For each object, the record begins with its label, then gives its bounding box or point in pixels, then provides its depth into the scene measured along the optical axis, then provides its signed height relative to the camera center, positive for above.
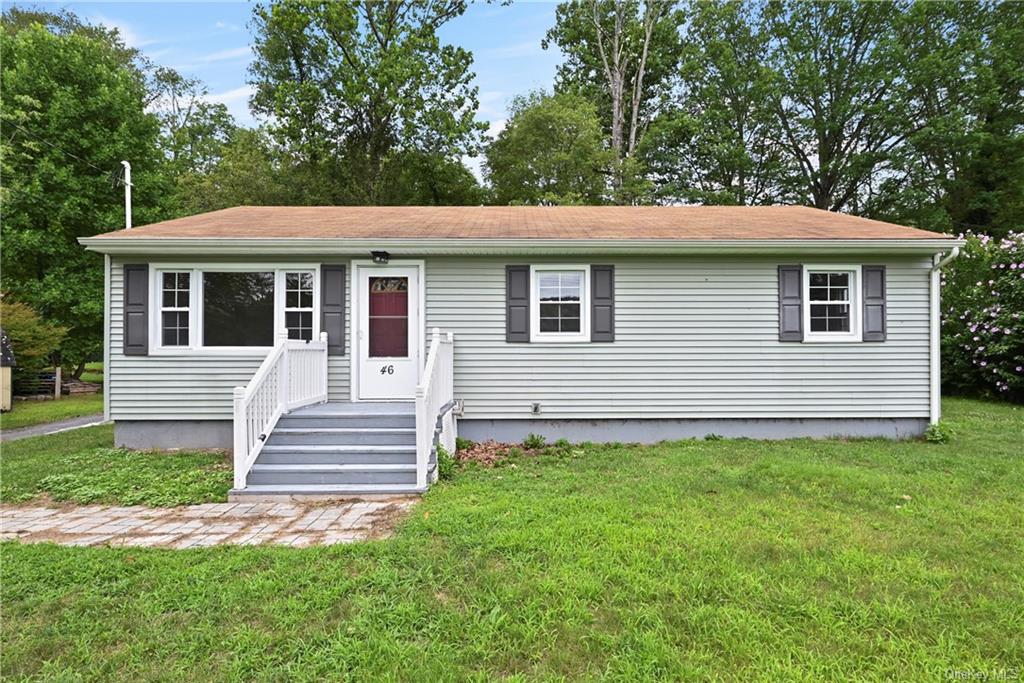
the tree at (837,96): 18.50 +9.75
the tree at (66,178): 13.83 +4.80
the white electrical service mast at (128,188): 10.30 +3.42
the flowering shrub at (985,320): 10.12 +0.48
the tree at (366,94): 18.78 +9.73
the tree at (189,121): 24.23 +11.46
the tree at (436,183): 19.41 +6.36
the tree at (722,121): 19.95 +9.24
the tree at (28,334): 11.52 +0.19
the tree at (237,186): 17.25 +5.56
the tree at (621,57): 20.28 +12.37
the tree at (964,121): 16.94 +7.75
